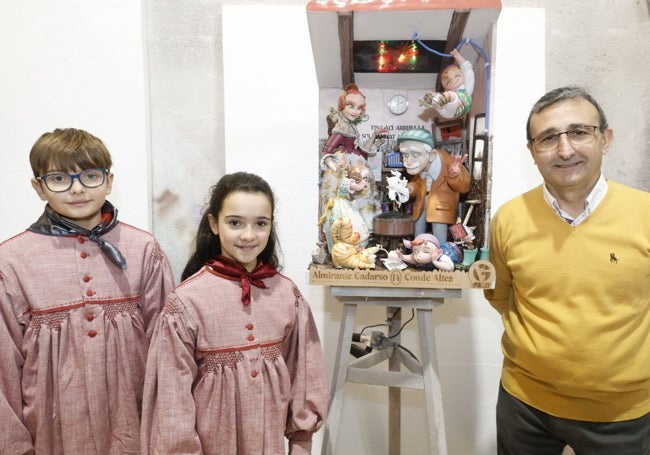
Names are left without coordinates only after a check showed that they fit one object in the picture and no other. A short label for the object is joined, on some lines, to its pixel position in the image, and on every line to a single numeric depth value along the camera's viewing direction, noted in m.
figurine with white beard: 1.79
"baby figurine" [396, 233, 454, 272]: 1.62
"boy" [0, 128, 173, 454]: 1.47
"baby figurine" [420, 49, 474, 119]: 1.75
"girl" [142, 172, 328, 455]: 1.37
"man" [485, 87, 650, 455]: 1.48
